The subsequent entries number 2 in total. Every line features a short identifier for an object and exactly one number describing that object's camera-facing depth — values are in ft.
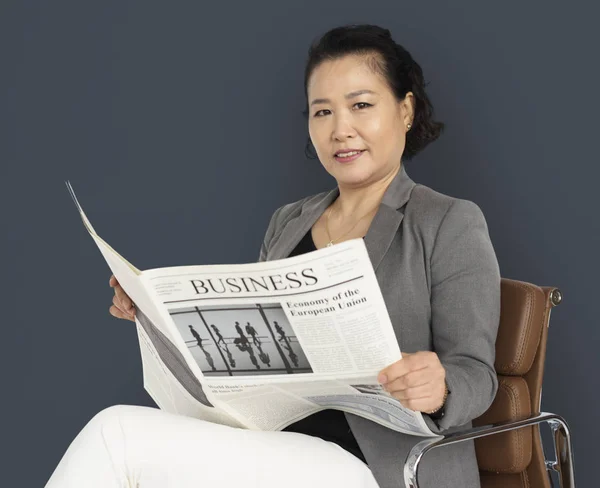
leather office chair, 5.84
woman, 4.77
